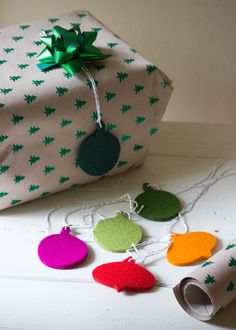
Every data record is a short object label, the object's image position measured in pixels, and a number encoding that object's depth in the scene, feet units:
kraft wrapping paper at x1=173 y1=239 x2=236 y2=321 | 1.95
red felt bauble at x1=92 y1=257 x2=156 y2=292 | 2.11
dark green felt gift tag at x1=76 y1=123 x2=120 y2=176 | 2.44
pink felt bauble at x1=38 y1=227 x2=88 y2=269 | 2.20
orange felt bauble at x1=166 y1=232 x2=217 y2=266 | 2.23
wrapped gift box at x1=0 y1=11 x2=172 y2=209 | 2.27
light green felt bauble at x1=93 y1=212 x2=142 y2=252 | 2.29
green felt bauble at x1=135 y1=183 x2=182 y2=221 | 2.46
